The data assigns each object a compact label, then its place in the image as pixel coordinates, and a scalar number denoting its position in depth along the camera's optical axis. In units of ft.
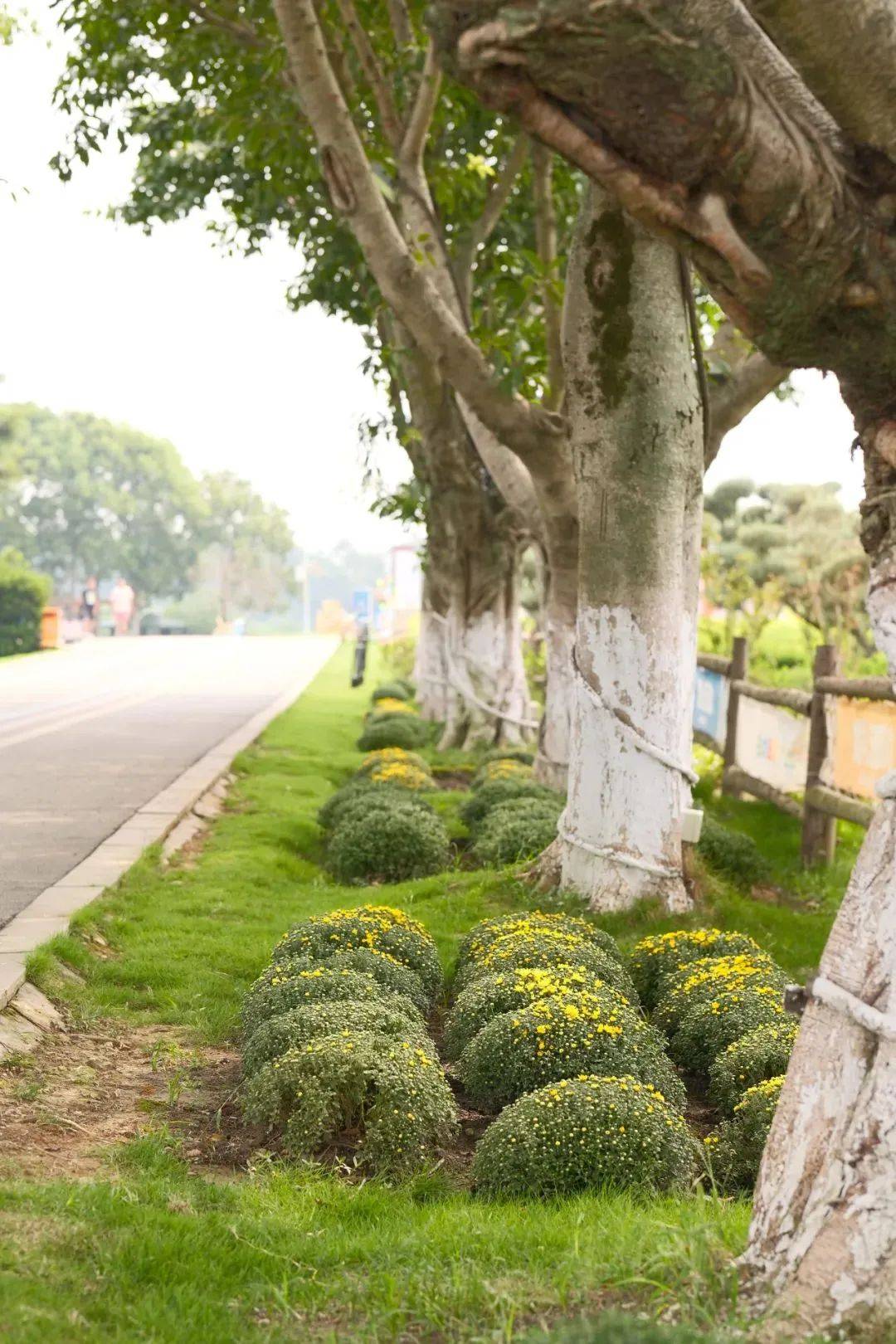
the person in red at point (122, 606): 204.44
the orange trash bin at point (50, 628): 126.21
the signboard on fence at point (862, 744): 31.14
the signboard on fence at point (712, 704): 41.42
